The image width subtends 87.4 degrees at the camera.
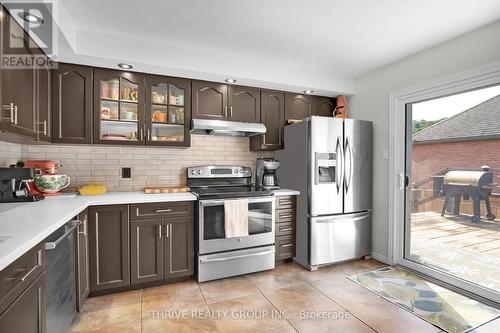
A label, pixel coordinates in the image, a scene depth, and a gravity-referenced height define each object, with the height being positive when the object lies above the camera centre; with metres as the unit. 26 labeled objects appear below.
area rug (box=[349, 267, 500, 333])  2.03 -1.21
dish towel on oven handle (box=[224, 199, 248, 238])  2.73 -0.56
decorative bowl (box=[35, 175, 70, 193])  2.37 -0.17
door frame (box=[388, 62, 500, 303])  2.76 -0.02
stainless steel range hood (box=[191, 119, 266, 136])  2.94 +0.43
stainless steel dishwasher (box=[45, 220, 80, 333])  1.44 -0.70
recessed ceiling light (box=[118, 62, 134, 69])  2.59 +1.00
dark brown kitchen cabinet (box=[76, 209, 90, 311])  2.03 -0.77
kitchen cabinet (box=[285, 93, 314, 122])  3.56 +0.81
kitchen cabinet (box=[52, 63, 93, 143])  2.53 +0.60
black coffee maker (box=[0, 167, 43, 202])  2.00 -0.16
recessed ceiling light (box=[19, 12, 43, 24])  1.80 +1.04
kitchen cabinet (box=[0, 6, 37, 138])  1.66 +0.53
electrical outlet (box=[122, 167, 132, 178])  3.01 -0.09
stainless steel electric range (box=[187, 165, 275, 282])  2.68 -0.77
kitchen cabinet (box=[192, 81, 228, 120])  3.04 +0.77
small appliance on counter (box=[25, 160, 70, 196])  2.37 -0.13
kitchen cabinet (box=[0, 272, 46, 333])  1.02 -0.64
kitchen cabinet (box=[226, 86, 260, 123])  3.22 +0.76
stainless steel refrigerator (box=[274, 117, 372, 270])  3.02 -0.26
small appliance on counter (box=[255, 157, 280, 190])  3.41 -0.12
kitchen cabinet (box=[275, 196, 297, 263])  3.13 -0.76
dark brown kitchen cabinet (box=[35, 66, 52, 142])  2.22 +0.55
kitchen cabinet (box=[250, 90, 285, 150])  3.41 +0.59
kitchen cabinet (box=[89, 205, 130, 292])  2.34 -0.75
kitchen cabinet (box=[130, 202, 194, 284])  2.48 -0.75
